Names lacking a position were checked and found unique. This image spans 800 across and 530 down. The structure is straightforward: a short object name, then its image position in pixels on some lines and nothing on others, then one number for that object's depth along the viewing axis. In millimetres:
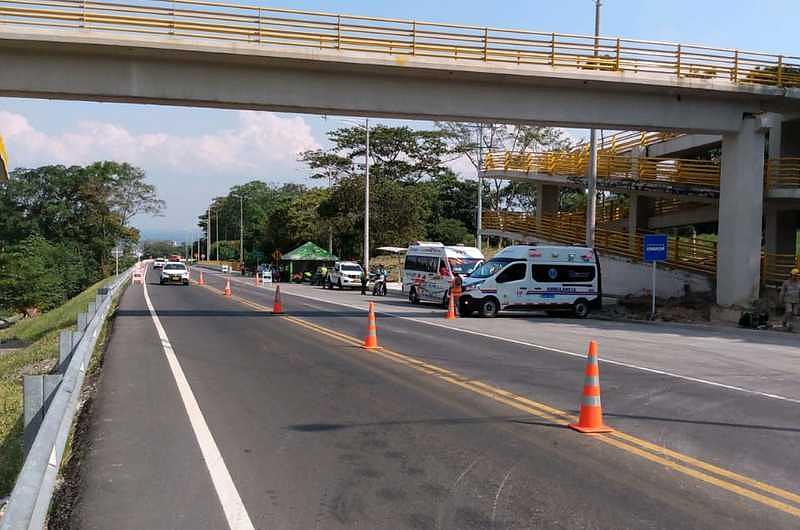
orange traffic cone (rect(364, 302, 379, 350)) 15440
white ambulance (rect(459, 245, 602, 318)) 26656
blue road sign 26875
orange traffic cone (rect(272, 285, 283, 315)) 25688
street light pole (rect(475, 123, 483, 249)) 43794
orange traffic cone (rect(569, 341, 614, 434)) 8070
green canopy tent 65688
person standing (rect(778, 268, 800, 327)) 22828
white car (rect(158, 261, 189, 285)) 51781
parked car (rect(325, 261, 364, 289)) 50688
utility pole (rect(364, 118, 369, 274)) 47919
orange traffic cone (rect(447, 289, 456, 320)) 25094
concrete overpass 20359
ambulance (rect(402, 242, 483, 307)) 31578
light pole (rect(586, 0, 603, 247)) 29266
